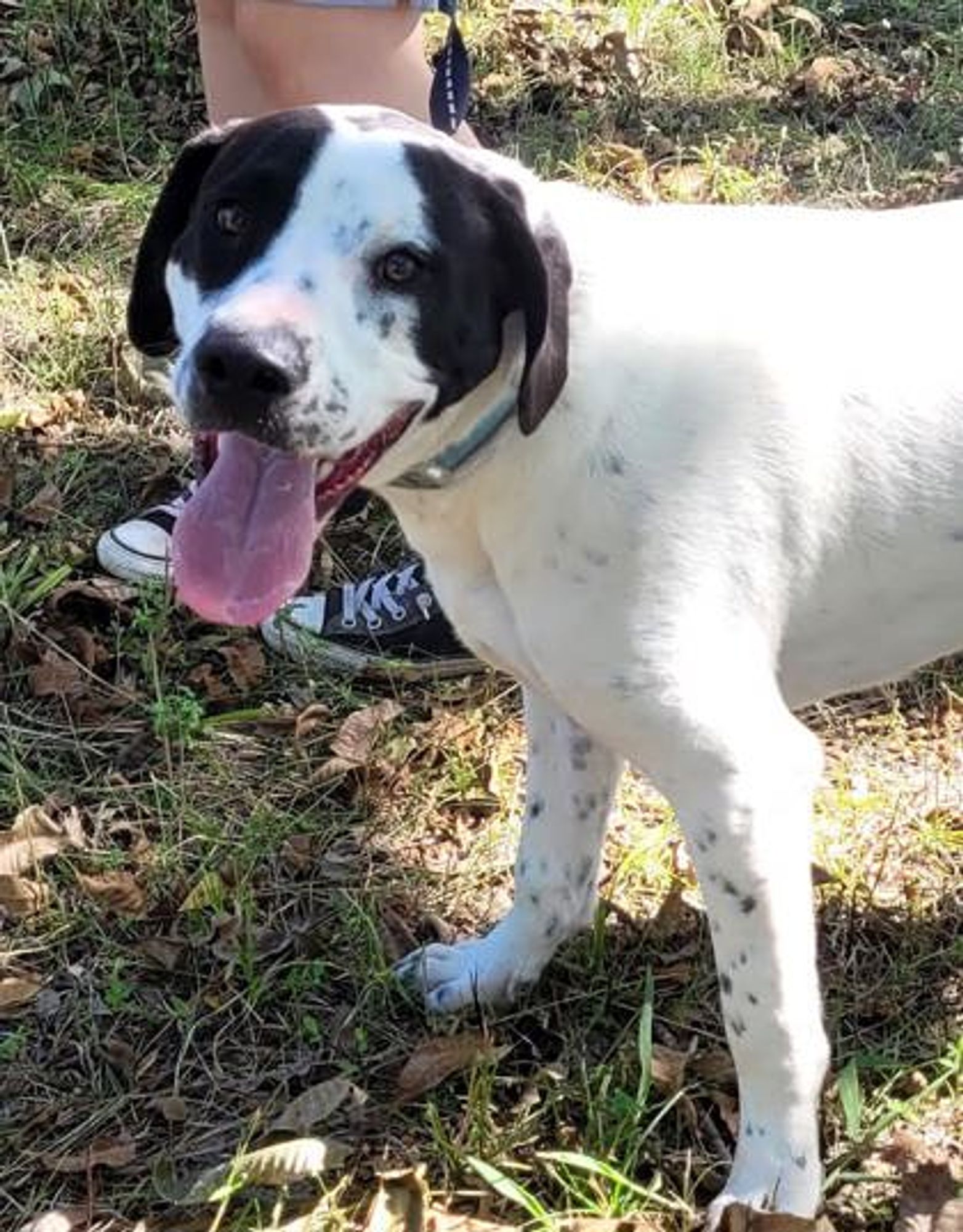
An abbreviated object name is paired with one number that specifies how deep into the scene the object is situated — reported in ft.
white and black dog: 6.87
